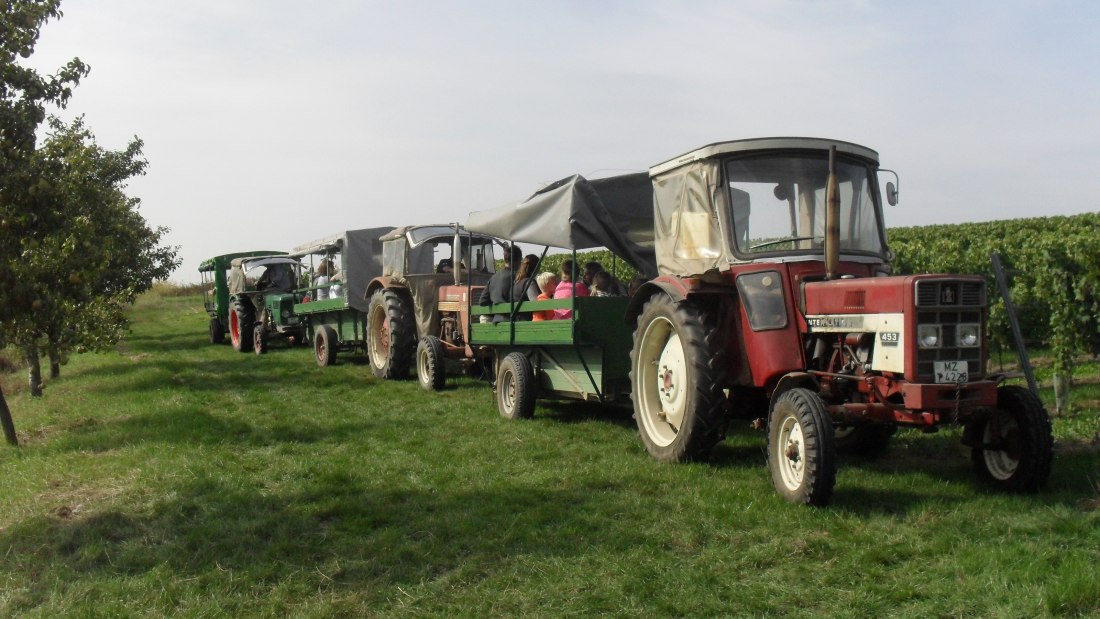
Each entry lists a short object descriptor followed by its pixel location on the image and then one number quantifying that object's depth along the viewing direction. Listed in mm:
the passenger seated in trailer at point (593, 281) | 9172
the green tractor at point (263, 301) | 18656
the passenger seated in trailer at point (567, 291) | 8613
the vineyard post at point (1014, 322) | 5972
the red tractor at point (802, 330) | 5168
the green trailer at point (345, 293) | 14914
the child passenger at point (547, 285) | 9461
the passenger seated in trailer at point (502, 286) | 9908
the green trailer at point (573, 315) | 8094
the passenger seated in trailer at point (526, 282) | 9547
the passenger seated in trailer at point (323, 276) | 16547
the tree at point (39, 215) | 7555
